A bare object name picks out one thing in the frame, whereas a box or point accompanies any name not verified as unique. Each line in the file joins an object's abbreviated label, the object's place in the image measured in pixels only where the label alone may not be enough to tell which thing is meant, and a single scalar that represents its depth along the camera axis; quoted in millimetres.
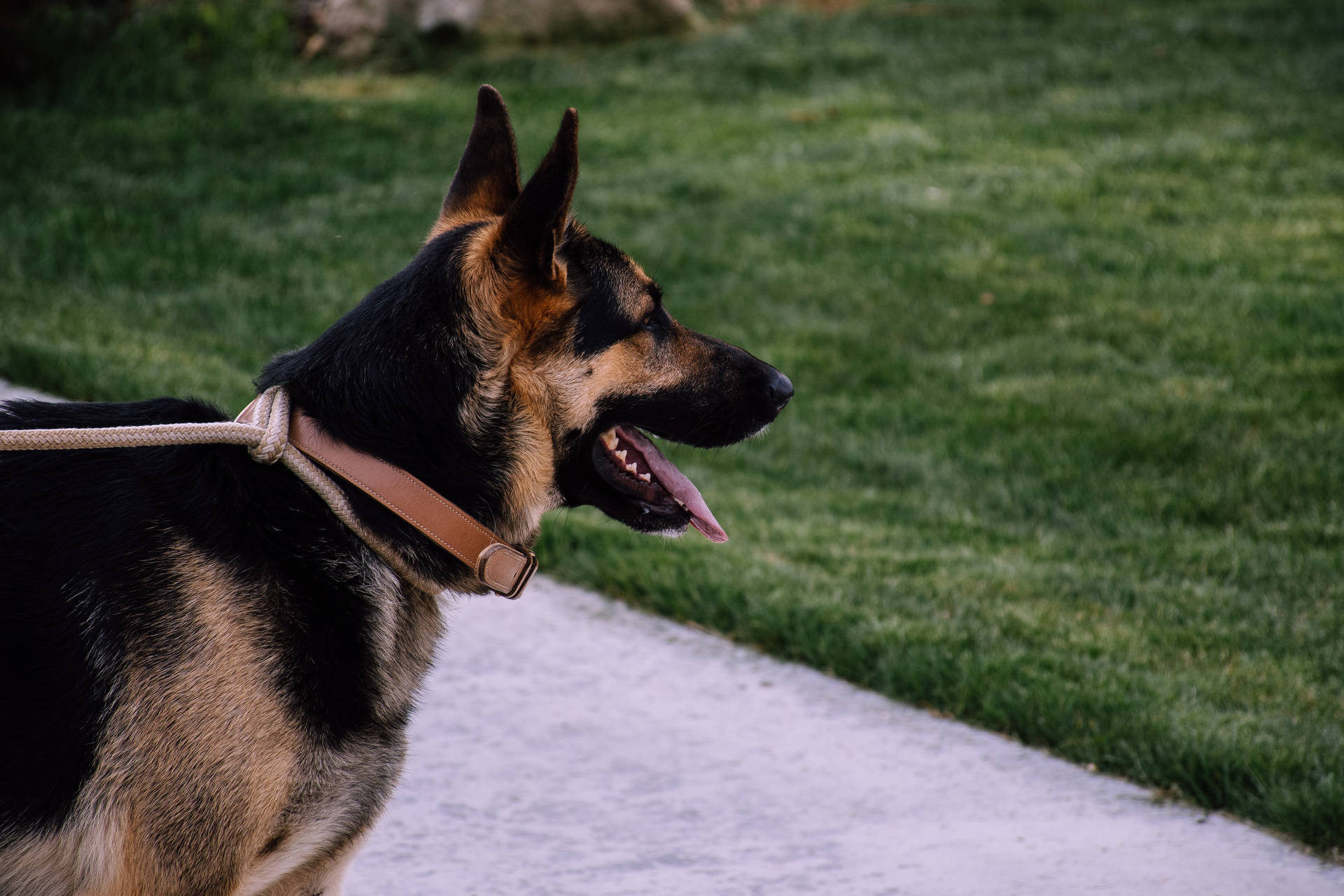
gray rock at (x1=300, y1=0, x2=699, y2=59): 27203
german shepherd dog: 4453
